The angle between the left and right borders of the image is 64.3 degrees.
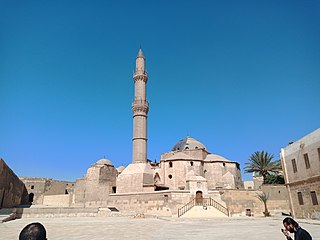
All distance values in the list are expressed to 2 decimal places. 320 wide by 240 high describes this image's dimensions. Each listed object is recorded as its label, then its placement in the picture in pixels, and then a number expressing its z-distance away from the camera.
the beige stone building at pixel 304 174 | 16.69
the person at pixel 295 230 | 3.26
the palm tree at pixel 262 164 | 30.88
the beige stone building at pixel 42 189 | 38.22
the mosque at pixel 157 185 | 25.06
